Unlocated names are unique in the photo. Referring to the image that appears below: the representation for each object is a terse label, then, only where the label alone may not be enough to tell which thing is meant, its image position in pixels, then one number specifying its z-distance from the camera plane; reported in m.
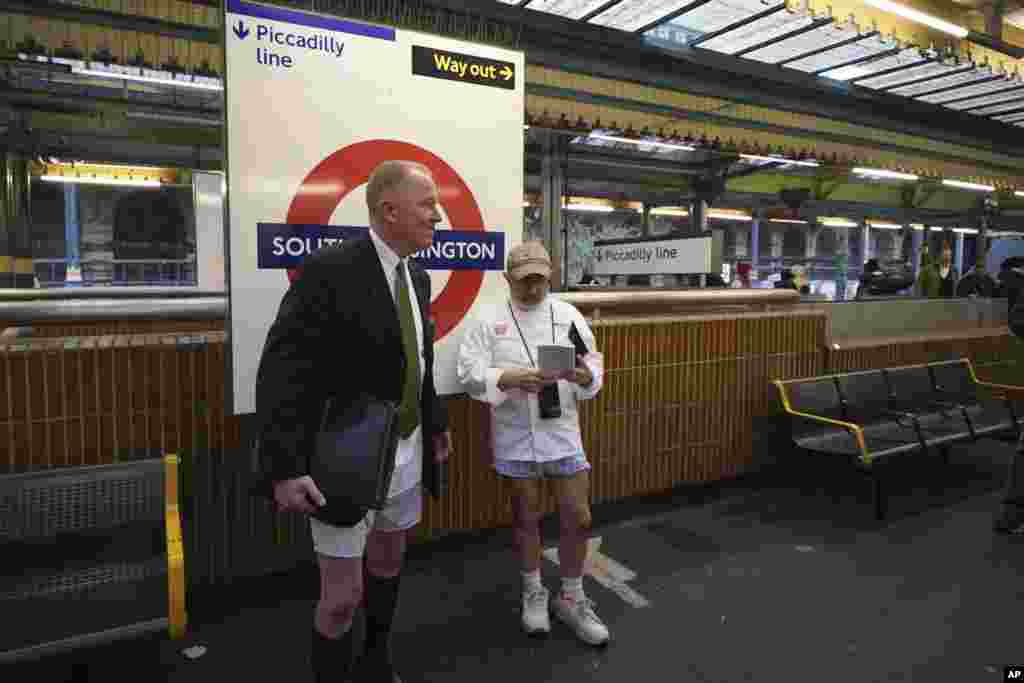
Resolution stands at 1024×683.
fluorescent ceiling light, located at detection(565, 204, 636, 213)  12.76
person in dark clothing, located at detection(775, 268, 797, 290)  8.30
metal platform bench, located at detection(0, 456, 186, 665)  1.69
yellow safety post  1.67
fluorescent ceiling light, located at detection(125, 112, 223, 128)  6.66
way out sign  2.23
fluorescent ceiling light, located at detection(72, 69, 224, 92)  5.28
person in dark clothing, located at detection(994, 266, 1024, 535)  3.14
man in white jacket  2.21
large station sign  1.95
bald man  1.43
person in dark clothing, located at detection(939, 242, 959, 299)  8.53
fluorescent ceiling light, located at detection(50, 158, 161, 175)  8.35
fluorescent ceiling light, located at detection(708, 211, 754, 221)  14.45
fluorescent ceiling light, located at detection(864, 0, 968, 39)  4.20
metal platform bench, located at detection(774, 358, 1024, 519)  3.59
